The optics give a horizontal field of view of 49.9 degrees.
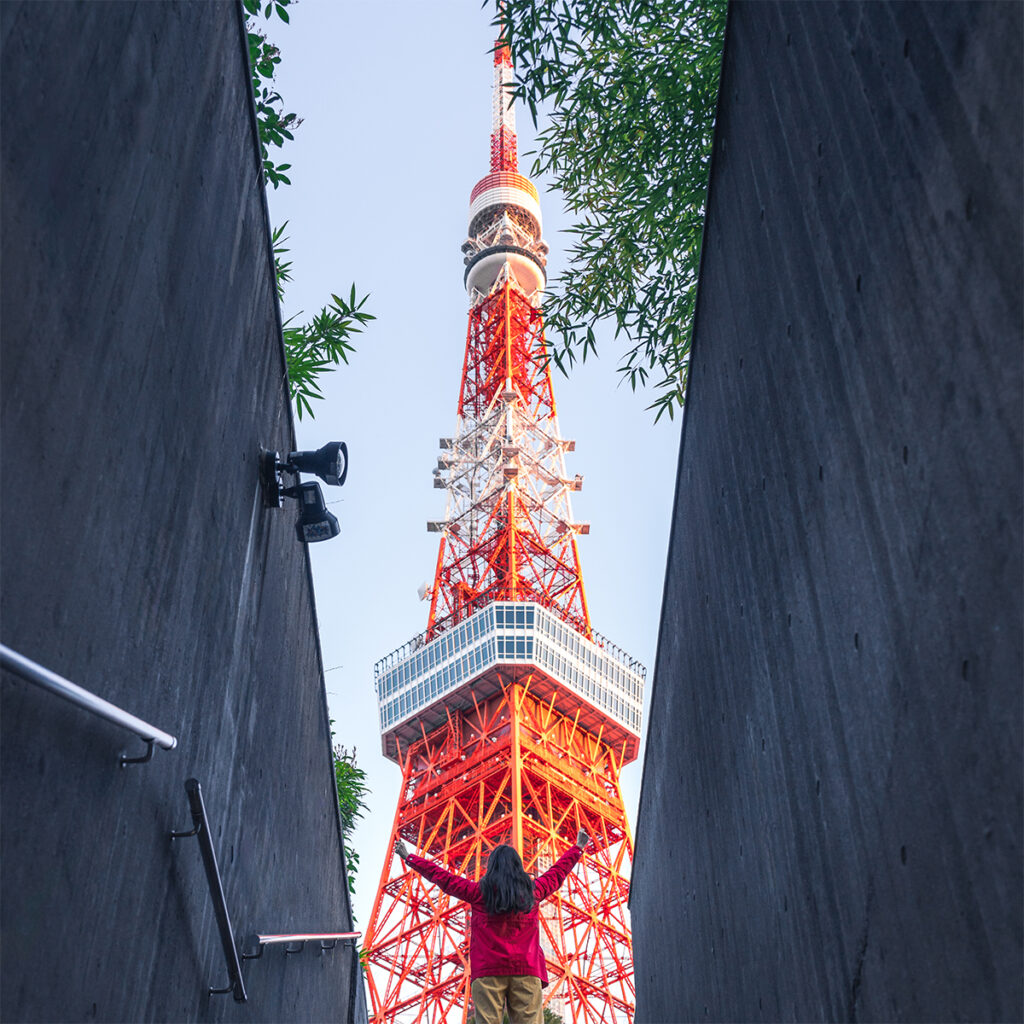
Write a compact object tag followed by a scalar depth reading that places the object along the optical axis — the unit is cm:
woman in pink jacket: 495
